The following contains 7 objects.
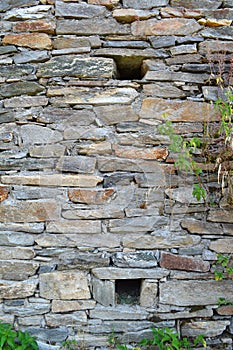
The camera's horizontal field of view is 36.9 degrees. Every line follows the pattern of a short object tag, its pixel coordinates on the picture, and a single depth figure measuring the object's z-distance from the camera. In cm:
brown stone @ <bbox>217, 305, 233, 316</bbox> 243
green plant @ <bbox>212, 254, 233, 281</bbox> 238
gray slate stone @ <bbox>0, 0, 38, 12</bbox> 260
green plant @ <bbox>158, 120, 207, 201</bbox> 230
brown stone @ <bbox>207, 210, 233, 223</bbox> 245
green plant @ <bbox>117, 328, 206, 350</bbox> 228
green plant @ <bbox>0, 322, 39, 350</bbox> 220
